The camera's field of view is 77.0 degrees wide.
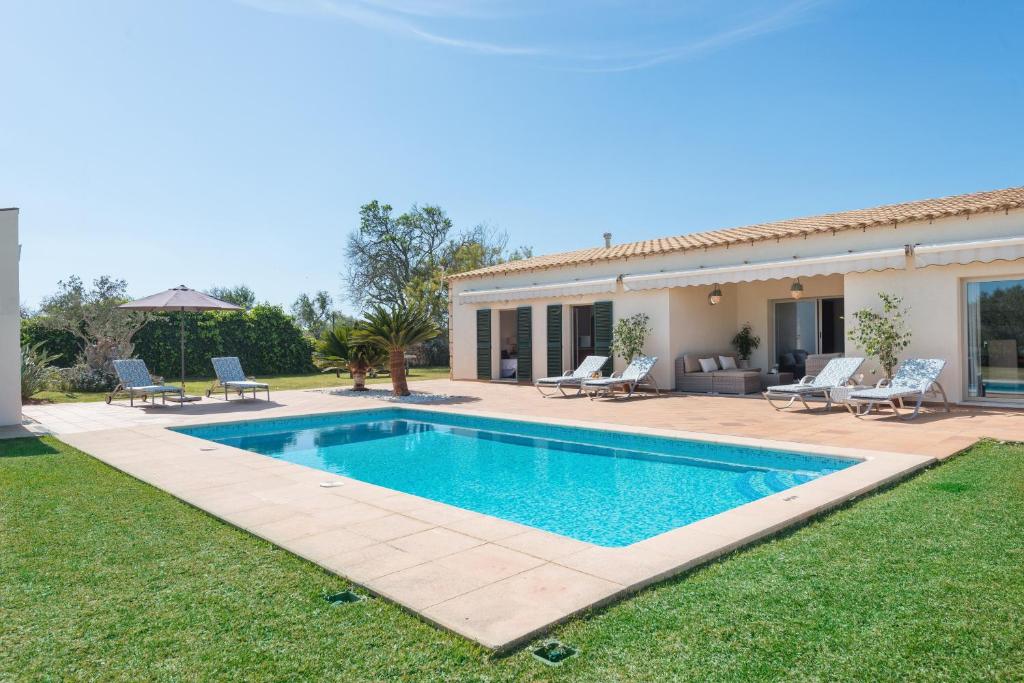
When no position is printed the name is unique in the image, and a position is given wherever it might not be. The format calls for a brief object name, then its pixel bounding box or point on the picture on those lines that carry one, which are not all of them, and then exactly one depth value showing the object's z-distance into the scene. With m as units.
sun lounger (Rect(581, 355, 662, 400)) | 19.14
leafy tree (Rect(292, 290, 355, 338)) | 75.12
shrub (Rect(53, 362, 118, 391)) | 23.56
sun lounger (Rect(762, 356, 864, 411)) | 15.31
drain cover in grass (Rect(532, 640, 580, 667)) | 3.65
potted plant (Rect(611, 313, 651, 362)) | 21.50
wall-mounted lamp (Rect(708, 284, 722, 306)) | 21.27
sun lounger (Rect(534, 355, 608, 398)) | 20.42
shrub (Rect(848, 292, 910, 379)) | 16.05
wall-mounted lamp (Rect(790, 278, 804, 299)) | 19.92
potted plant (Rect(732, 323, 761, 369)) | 22.73
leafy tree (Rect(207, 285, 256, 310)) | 79.94
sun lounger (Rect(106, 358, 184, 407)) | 18.00
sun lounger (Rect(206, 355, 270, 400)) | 19.31
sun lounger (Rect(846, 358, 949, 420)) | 13.74
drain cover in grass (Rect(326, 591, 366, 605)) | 4.50
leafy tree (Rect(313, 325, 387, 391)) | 22.89
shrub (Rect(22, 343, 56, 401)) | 19.62
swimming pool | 8.04
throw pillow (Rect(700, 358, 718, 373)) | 20.98
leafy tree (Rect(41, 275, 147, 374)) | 24.73
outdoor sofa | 19.89
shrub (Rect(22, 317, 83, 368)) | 25.89
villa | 15.33
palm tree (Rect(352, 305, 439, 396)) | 20.81
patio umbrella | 19.00
